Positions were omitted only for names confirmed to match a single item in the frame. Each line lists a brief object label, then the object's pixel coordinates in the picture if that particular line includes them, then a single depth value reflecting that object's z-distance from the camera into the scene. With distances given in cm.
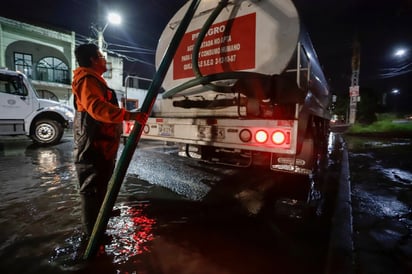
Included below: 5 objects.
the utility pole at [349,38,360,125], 1901
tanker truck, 281
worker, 204
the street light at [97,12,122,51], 1374
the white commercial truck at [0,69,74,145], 804
